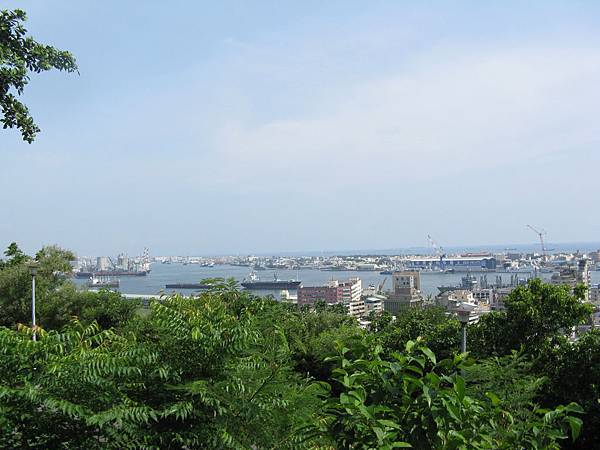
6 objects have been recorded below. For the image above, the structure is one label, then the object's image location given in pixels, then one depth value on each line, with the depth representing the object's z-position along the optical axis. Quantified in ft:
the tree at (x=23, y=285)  50.80
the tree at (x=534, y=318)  30.48
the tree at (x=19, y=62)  14.74
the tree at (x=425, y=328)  35.06
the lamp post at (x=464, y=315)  24.28
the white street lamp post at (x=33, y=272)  37.86
